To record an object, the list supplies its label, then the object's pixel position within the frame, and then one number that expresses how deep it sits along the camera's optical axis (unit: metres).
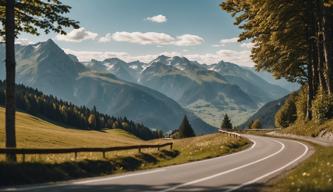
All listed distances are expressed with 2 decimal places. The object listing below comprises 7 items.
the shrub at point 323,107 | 40.06
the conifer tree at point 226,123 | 126.79
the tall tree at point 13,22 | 22.44
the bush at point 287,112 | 111.62
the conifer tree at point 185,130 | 123.12
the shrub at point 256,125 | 148.25
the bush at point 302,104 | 65.32
